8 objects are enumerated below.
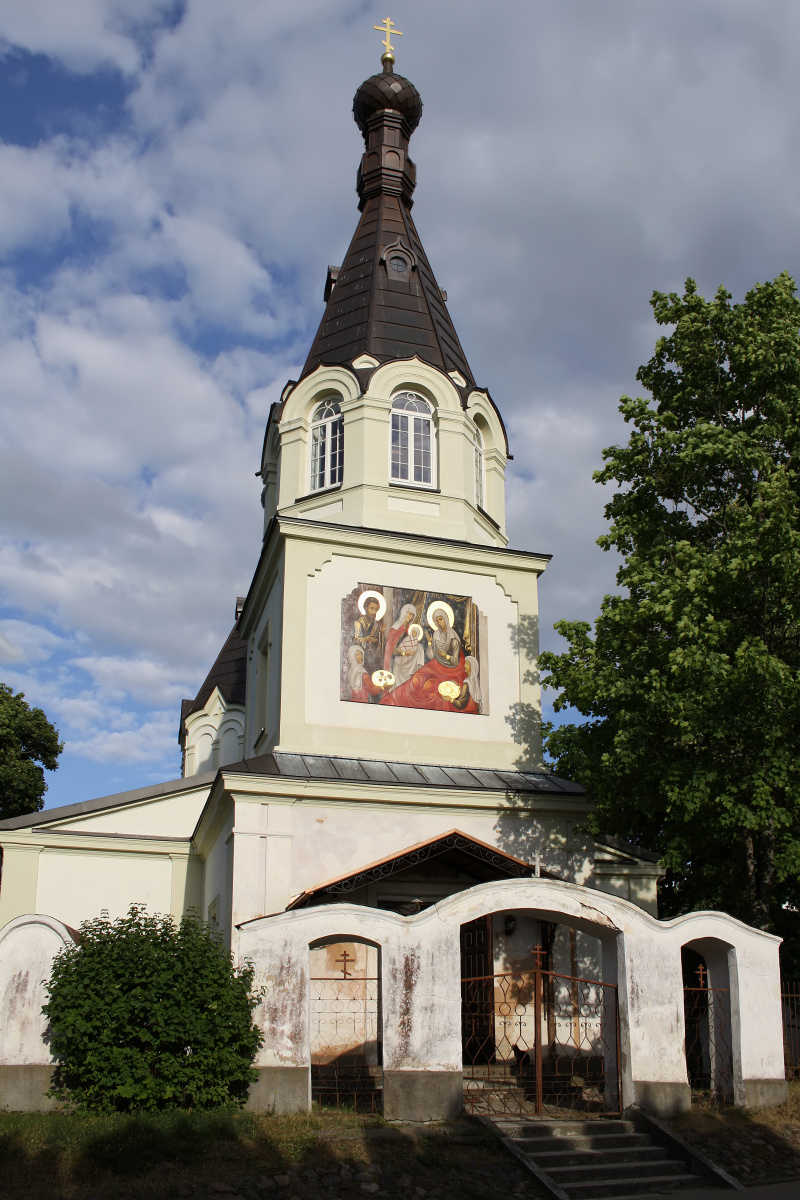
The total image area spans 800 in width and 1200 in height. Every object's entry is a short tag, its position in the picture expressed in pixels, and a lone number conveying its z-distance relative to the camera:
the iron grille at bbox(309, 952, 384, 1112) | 12.38
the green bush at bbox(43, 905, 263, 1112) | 9.72
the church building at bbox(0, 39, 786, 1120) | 10.66
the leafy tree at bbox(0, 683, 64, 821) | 26.88
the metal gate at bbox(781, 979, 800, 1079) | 12.93
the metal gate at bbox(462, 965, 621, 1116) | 11.41
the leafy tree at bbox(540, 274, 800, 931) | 12.55
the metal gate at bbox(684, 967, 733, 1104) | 11.53
